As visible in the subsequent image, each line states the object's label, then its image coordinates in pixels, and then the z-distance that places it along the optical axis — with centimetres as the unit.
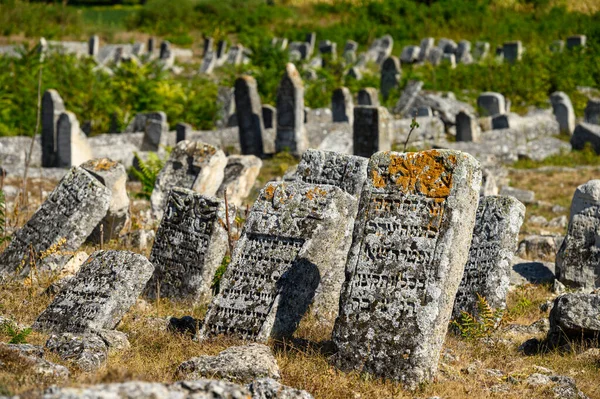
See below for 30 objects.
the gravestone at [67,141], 2100
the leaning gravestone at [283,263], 886
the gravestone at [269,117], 2569
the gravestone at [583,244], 1167
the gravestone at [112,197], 1291
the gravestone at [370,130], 2075
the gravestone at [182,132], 2441
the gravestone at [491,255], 1007
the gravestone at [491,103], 2925
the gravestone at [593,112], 2795
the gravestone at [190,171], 1538
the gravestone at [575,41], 3975
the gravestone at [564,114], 2775
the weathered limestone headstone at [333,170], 1057
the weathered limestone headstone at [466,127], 2558
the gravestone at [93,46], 4406
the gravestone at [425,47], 4200
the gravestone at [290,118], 2397
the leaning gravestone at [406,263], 755
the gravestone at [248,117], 2450
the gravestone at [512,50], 4009
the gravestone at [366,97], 2764
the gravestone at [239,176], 1620
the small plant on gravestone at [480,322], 917
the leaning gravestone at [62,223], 1095
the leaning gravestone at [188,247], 1043
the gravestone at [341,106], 2677
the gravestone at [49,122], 2208
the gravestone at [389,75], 3278
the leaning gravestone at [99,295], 896
